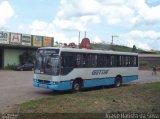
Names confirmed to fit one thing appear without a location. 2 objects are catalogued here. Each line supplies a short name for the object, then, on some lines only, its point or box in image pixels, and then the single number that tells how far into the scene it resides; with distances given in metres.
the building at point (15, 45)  31.52
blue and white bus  11.18
